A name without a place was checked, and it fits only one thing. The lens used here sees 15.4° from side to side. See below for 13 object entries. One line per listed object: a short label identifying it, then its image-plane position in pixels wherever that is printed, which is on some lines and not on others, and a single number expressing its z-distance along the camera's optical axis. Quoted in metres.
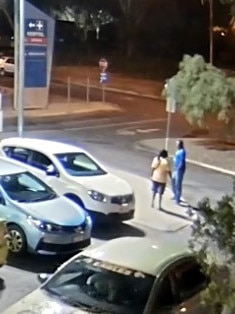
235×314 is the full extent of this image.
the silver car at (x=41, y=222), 13.07
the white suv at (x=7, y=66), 44.69
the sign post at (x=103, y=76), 37.16
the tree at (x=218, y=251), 5.26
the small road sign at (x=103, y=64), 37.72
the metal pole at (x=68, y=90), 36.56
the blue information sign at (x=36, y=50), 29.20
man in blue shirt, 17.87
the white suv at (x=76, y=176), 15.62
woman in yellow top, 17.09
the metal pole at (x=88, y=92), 36.80
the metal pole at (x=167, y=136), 25.88
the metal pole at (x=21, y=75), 22.18
